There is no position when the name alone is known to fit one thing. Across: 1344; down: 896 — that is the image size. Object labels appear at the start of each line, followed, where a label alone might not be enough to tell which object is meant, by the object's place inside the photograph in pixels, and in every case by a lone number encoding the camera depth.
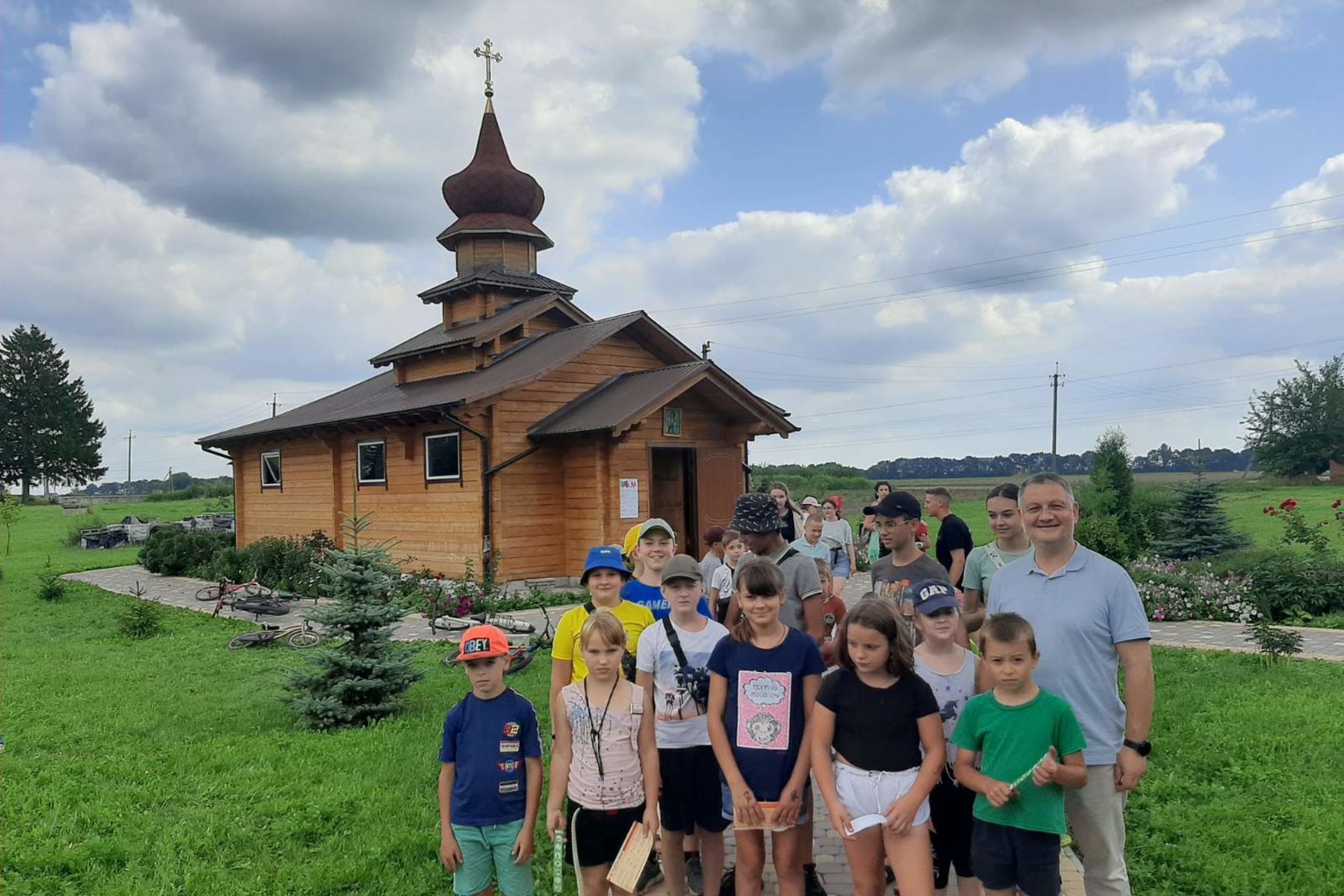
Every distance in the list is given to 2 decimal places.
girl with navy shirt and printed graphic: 3.69
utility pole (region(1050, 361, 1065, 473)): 48.31
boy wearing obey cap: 3.68
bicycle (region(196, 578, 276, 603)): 15.14
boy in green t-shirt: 3.20
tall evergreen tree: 65.75
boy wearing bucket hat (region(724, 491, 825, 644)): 4.73
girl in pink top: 3.71
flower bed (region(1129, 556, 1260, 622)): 11.99
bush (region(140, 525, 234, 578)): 22.17
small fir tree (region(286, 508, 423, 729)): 7.36
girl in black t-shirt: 3.39
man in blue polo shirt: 3.26
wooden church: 14.88
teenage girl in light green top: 4.78
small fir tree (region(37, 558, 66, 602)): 17.83
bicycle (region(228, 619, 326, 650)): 11.30
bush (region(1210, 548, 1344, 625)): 11.83
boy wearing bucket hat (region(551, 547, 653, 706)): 4.15
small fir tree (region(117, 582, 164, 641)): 12.48
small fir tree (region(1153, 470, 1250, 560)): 15.38
